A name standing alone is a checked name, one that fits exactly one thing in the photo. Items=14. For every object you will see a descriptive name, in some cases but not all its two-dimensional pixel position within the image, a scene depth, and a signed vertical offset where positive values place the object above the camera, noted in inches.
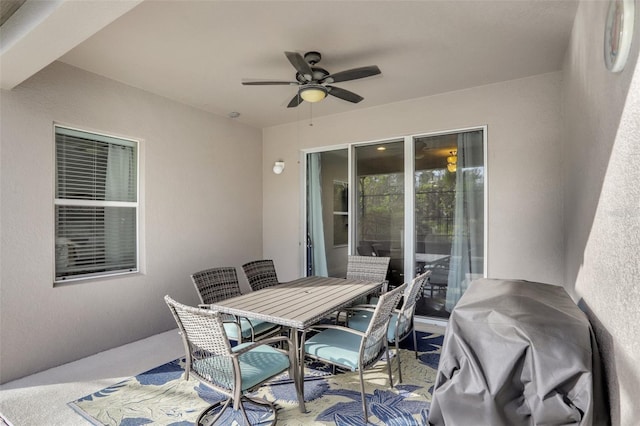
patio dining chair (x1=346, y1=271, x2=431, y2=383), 109.2 -37.8
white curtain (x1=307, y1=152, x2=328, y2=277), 206.7 -0.7
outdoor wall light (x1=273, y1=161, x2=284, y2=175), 178.7 +25.7
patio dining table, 93.7 -28.7
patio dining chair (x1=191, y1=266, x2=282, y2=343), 115.6 -31.3
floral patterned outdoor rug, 90.4 -54.8
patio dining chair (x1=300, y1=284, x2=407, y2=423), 89.2 -38.5
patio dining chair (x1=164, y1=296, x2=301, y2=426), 76.3 -38.8
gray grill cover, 48.4 -23.7
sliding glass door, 158.1 +3.0
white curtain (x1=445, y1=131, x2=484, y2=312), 156.0 -1.9
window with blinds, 130.6 +4.6
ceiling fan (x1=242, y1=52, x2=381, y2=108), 103.1 +44.8
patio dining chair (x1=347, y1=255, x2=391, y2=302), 158.9 -25.9
